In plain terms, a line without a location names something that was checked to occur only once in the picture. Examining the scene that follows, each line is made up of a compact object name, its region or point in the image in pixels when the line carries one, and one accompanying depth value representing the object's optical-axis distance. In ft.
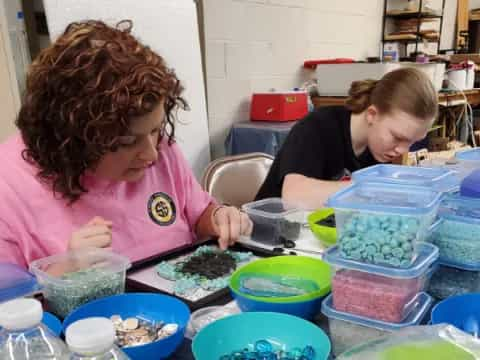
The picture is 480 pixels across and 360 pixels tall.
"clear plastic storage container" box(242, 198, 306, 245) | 3.49
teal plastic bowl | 2.03
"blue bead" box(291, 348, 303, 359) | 1.96
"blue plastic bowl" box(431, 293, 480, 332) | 2.14
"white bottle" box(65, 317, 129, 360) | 1.30
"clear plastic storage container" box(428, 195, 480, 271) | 2.36
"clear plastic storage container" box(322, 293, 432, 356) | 1.96
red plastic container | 8.49
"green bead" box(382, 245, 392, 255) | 1.95
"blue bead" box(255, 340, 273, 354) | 2.03
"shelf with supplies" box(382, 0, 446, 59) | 12.32
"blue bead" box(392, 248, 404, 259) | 1.95
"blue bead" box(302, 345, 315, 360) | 1.94
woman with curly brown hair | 2.92
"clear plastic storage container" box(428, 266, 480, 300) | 2.41
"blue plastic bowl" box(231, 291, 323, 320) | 2.27
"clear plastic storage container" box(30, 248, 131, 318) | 2.35
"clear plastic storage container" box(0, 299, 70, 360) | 1.44
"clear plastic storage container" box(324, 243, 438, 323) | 1.94
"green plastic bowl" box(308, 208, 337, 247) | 3.22
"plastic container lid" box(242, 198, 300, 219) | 3.58
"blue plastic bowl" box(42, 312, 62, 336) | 2.12
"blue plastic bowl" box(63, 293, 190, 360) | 2.21
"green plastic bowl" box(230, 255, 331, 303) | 2.61
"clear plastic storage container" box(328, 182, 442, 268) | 1.96
